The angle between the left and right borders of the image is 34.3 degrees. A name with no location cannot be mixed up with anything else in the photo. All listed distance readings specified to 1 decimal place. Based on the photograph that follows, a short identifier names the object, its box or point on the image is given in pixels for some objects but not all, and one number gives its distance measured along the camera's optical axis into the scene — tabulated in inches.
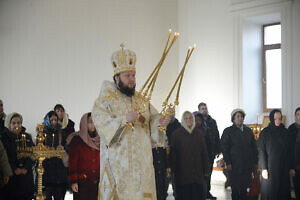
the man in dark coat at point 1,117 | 288.4
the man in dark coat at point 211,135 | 377.7
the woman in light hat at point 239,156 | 310.3
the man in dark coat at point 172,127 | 361.7
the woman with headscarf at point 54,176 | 285.3
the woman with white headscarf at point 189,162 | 300.9
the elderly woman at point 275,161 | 309.1
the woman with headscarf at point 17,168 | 253.9
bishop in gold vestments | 178.2
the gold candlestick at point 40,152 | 249.8
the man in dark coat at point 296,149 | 307.0
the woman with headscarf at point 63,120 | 335.0
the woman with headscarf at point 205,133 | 374.0
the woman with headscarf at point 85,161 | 232.9
